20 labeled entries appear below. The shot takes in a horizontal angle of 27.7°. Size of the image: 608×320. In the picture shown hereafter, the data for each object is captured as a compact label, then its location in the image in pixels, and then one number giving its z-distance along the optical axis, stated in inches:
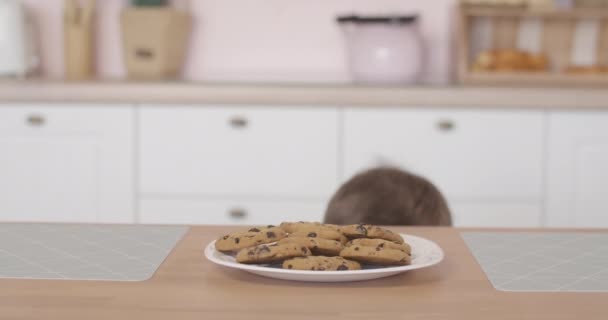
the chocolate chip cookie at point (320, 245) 64.0
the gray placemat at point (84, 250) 65.6
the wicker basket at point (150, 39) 147.6
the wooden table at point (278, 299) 55.3
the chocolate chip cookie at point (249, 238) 65.2
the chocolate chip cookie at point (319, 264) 61.4
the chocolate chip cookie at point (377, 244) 63.7
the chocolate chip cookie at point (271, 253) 62.3
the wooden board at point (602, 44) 153.4
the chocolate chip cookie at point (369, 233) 66.7
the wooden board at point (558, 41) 153.2
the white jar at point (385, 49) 143.9
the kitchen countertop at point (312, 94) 135.7
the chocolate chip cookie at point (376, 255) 62.1
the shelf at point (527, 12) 144.7
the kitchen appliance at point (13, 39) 144.4
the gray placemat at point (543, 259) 63.4
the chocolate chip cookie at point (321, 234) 65.9
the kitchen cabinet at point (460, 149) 136.8
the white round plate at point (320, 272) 60.8
